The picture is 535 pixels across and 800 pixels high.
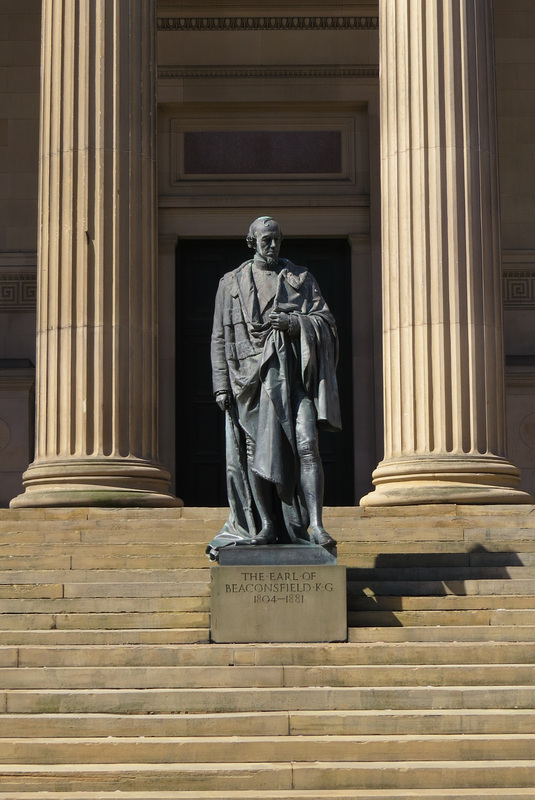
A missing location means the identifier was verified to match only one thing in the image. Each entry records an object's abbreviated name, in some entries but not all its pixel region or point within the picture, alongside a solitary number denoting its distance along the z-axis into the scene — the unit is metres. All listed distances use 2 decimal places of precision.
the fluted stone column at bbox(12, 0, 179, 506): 14.42
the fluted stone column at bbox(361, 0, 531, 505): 14.18
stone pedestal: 10.34
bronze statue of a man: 10.89
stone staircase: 8.51
